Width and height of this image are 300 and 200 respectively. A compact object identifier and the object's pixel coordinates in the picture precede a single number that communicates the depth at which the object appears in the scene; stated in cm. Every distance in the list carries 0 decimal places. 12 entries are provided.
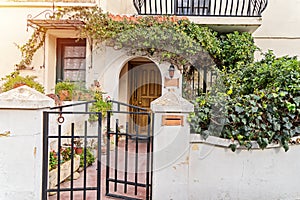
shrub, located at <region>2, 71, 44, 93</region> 689
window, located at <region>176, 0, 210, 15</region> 806
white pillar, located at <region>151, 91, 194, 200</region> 355
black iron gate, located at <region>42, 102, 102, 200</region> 345
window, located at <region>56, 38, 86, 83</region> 791
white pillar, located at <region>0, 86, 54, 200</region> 327
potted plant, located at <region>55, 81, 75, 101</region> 699
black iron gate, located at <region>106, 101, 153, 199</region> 379
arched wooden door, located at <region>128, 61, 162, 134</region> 910
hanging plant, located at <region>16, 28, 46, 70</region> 752
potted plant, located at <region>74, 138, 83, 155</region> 563
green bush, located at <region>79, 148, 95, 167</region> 548
